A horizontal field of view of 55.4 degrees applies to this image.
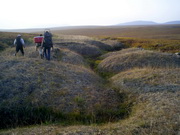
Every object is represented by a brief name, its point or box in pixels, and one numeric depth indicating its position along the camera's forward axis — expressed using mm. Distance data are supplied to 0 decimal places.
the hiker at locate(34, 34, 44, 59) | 18484
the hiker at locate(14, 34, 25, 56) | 18219
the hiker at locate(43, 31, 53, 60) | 16375
